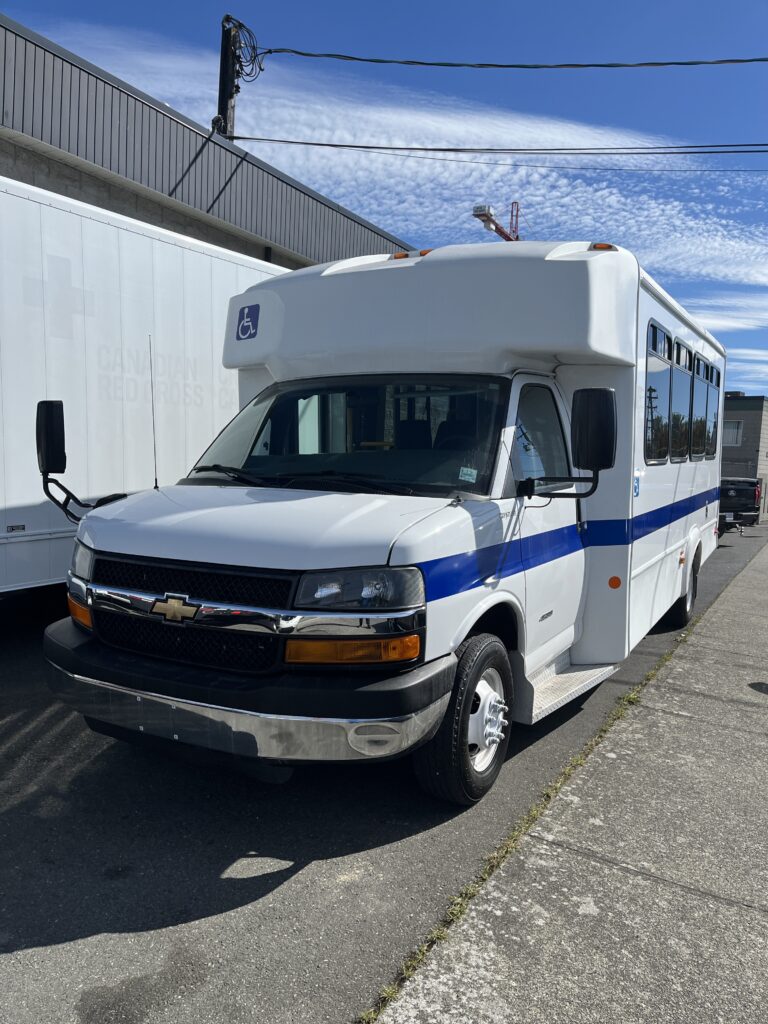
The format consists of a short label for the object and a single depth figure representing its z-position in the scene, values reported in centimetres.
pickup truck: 1883
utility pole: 1510
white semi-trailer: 600
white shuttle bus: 341
